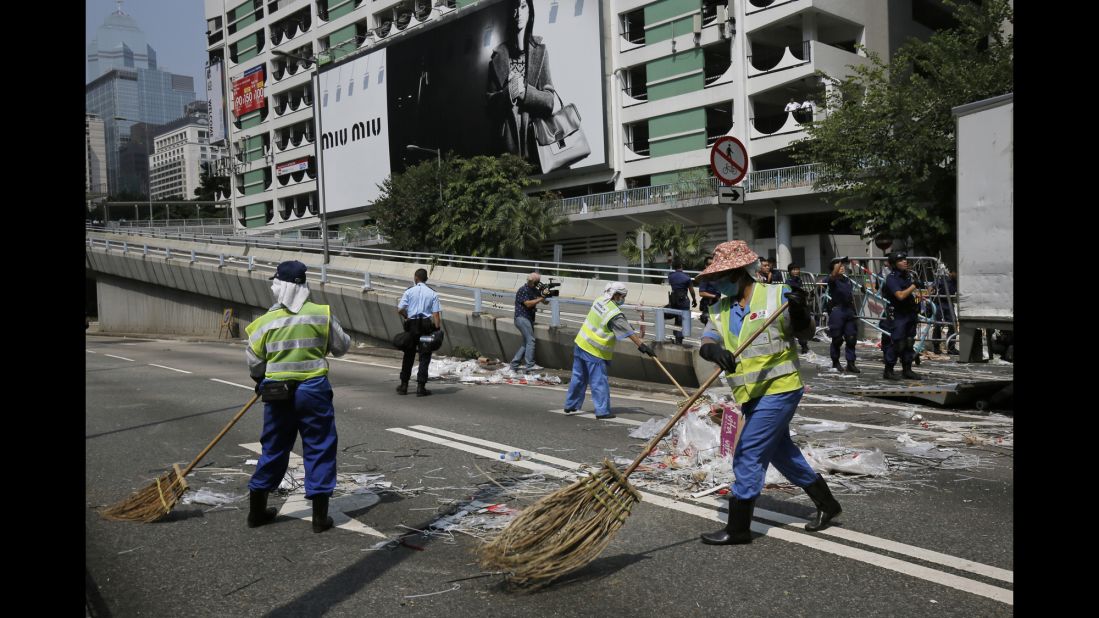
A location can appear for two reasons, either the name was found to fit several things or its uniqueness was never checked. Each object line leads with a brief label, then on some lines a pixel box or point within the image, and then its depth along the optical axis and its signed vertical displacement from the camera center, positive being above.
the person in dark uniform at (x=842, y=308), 12.84 -0.78
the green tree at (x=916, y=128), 22.09 +3.59
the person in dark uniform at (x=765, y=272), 15.50 -0.25
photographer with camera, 14.52 -0.80
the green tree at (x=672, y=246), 36.78 +0.65
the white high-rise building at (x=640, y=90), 36.38 +8.97
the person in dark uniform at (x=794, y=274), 14.02 -0.27
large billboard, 44.94 +10.40
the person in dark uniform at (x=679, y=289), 16.80 -0.58
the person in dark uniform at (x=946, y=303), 14.93 -0.87
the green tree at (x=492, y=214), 38.53 +2.36
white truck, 7.82 +0.38
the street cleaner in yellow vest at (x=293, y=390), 5.36 -0.76
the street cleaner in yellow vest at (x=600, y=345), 9.68 -0.95
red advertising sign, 71.38 +15.21
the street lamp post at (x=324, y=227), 34.78 +1.76
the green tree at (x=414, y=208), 41.62 +2.91
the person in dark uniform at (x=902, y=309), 11.90 -0.76
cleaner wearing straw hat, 4.73 -0.65
